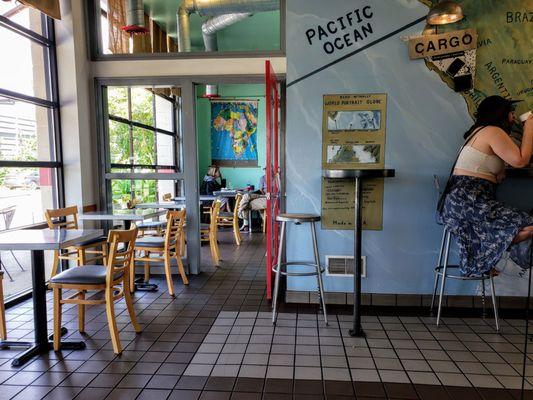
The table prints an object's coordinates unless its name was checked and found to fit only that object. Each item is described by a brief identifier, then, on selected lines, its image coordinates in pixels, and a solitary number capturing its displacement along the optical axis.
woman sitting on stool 2.64
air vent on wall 3.47
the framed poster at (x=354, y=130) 3.35
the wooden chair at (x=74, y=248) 3.56
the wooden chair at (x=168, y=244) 3.88
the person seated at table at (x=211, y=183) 8.62
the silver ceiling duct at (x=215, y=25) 4.42
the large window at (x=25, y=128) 3.56
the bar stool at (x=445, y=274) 2.94
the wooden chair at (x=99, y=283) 2.59
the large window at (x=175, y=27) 4.37
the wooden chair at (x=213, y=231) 5.11
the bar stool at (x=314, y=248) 3.00
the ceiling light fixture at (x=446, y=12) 2.82
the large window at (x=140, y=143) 4.61
